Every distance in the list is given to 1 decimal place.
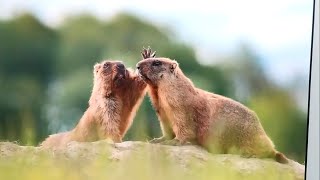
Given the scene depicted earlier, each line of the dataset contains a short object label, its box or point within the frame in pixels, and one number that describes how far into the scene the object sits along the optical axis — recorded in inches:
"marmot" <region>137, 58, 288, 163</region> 534.5
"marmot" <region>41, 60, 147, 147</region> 533.2
